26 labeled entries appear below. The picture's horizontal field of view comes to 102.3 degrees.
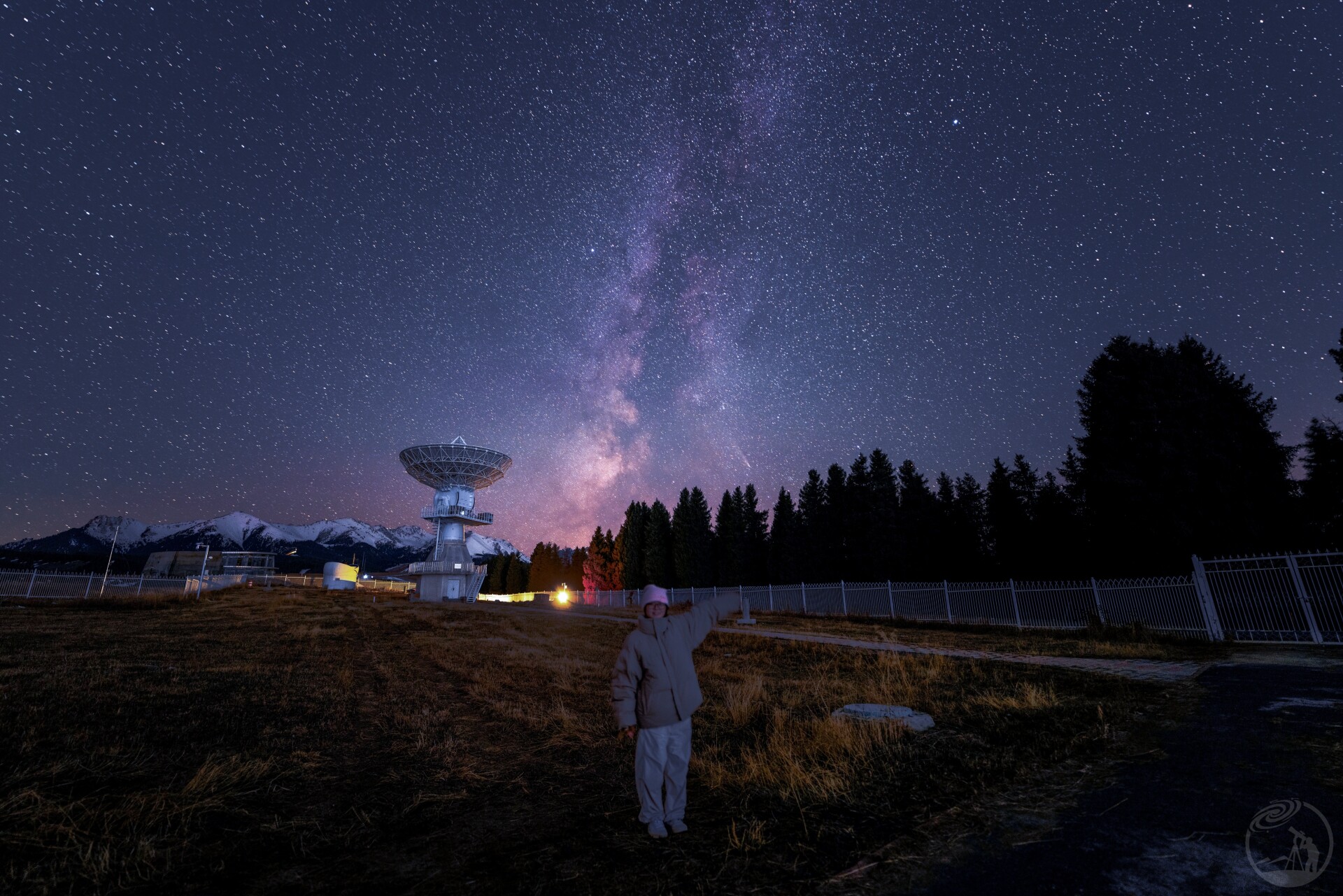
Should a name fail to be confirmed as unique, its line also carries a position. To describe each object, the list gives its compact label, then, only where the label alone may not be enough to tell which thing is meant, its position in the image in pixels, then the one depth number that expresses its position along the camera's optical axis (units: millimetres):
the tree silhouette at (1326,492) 20484
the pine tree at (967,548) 30453
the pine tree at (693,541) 48094
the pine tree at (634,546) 54281
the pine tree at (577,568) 70625
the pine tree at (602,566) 58594
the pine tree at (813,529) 38444
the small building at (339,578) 67312
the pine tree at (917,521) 33062
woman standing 3688
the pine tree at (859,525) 35094
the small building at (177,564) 79500
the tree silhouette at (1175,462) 18203
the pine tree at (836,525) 37219
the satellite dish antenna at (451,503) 52594
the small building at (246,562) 68250
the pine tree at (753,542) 45781
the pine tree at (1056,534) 25359
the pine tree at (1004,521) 28859
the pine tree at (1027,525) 27344
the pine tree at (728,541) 46719
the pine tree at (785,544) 40469
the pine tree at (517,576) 85062
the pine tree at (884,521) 32938
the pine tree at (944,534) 31489
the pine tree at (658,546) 51688
